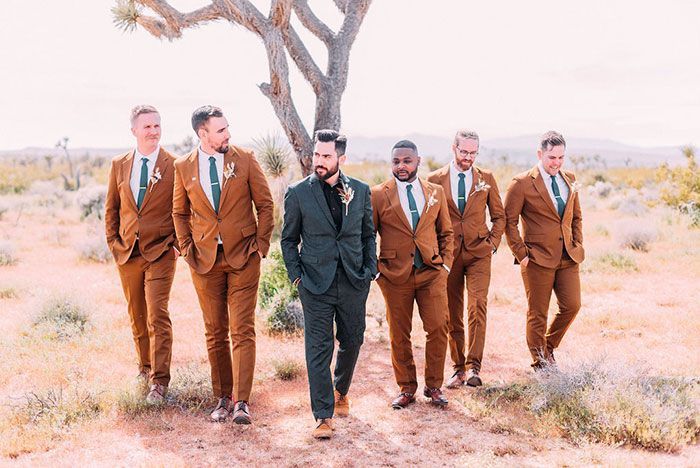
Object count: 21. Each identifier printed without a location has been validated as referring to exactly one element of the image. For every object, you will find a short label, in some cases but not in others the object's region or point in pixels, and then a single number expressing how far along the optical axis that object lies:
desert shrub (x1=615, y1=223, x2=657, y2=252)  14.55
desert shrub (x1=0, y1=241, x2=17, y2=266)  14.12
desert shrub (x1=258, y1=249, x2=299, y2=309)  8.73
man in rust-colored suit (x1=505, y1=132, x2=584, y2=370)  6.23
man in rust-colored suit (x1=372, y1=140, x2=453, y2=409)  5.46
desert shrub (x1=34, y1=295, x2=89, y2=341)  8.39
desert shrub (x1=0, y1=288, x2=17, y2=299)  11.00
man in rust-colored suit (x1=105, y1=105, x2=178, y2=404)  5.73
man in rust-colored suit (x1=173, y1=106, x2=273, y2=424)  5.23
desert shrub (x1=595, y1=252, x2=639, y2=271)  12.38
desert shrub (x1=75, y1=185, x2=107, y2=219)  21.45
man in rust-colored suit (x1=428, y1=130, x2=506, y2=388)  6.15
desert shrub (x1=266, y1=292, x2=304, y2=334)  8.39
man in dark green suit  4.88
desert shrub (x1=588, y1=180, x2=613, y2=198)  29.72
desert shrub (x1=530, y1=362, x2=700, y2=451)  4.75
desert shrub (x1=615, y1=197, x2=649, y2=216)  21.19
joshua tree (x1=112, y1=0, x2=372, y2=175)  7.63
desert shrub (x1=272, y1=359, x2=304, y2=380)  6.71
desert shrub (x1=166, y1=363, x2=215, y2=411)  5.72
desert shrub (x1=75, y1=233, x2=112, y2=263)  14.66
